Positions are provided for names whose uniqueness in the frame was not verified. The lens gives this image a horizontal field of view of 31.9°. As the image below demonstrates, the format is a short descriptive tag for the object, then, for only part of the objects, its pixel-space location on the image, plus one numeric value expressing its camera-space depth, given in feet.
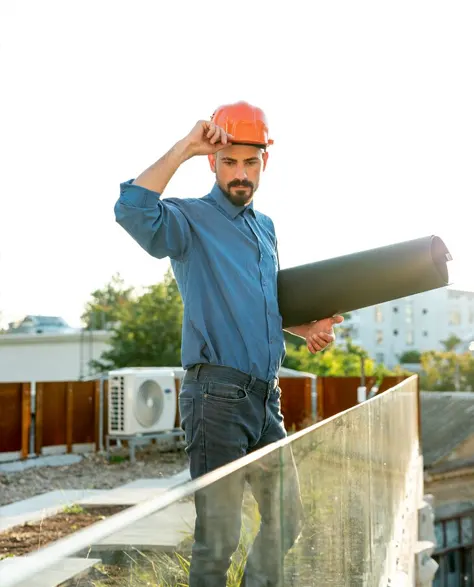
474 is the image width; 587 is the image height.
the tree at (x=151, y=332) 127.65
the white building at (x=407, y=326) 313.32
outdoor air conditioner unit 48.73
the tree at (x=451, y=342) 286.87
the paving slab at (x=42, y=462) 43.04
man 8.73
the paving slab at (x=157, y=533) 4.08
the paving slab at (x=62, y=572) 3.20
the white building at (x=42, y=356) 151.12
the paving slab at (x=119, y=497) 28.18
